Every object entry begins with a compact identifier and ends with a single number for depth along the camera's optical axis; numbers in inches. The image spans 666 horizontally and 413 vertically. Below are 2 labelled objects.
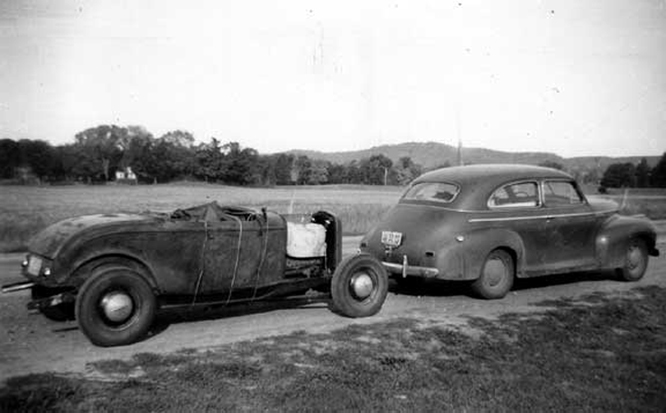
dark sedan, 298.2
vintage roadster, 204.1
